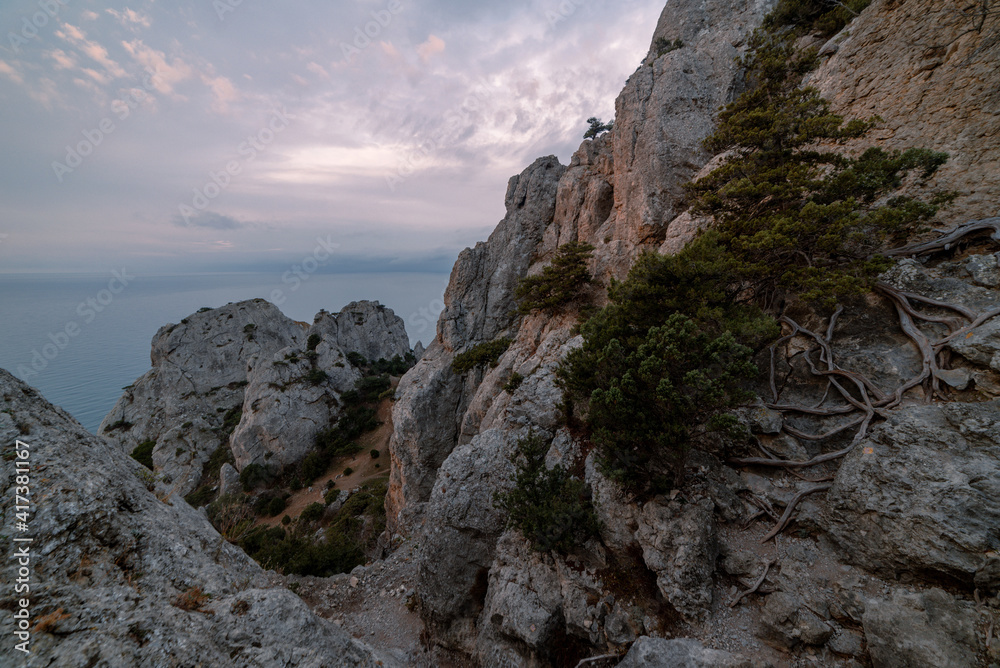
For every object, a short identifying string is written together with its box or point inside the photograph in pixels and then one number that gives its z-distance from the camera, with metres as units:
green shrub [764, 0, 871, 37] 17.08
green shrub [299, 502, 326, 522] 31.55
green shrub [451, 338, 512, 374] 28.33
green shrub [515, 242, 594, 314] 22.02
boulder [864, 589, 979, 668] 5.54
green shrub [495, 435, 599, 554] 11.20
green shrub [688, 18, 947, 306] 9.92
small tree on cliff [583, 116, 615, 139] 34.25
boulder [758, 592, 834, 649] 6.94
